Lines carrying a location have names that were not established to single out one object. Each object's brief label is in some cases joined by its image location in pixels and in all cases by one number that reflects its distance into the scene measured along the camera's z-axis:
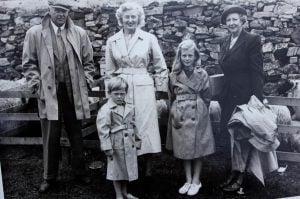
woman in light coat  3.52
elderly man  3.44
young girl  3.49
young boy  3.22
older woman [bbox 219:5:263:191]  3.46
